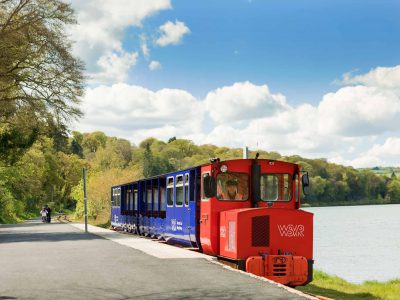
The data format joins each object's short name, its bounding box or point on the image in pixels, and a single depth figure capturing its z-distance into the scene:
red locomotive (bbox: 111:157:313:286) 15.15
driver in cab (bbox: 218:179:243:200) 16.59
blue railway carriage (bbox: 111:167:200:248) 18.67
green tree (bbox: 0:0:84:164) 33.25
